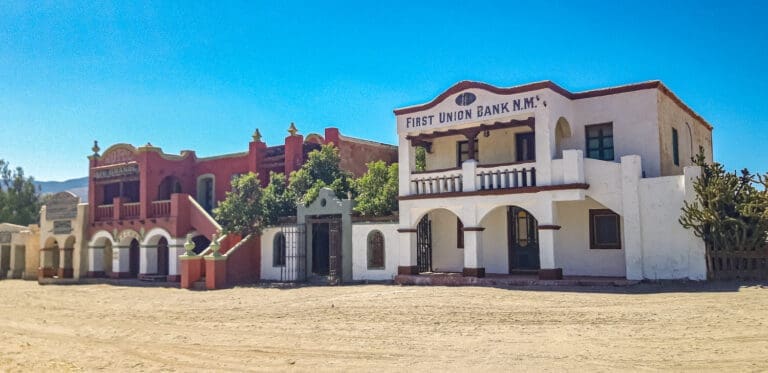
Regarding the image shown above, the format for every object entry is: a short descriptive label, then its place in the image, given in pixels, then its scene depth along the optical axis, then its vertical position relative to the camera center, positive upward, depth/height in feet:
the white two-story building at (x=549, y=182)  55.42 +5.52
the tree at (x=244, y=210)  77.77 +4.57
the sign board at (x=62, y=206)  102.12 +7.04
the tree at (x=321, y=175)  77.56 +8.74
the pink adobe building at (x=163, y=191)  88.74 +8.89
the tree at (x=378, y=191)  71.15 +6.12
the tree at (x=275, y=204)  77.87 +5.18
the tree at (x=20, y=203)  144.66 +11.14
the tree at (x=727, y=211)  49.47 +2.26
